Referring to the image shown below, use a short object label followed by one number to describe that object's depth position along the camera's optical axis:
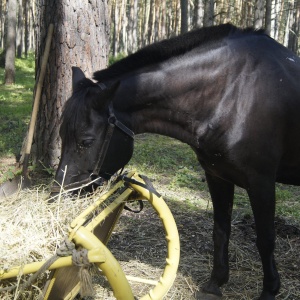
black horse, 3.03
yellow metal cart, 2.27
